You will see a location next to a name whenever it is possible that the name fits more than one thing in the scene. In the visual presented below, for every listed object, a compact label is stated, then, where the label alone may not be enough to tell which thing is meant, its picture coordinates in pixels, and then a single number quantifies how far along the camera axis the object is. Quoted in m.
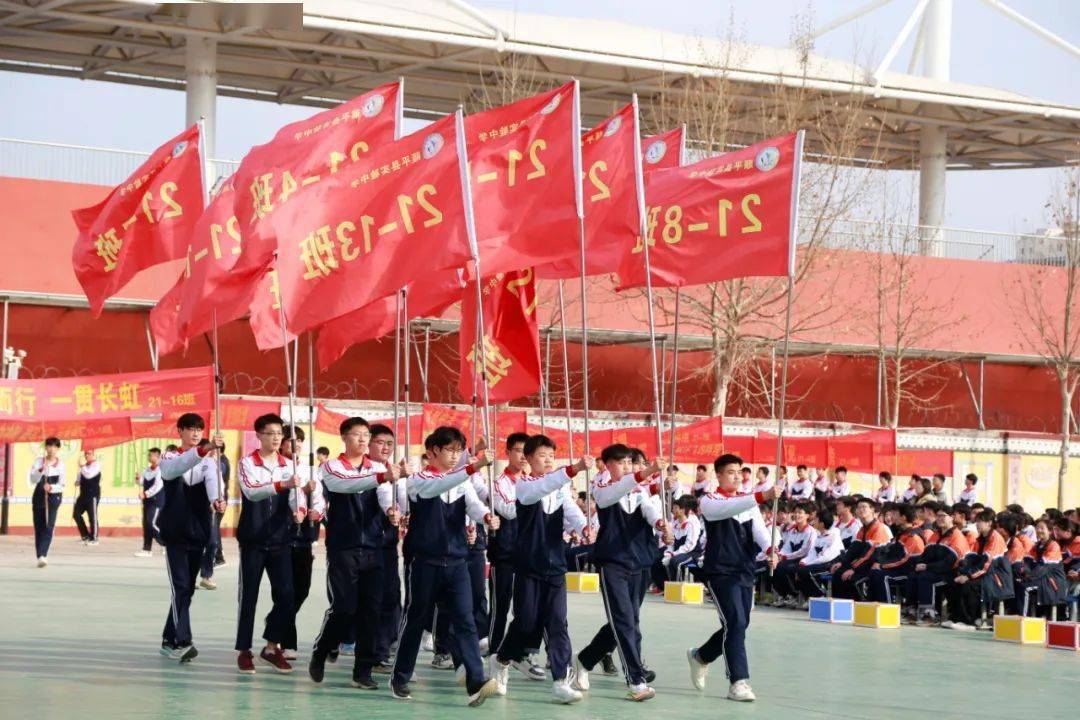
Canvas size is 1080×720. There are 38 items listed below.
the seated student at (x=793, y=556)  20.14
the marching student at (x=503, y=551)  11.72
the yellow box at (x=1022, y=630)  16.41
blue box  18.06
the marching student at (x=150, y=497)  23.53
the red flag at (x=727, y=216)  12.73
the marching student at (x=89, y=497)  25.27
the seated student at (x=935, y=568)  18.22
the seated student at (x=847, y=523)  19.97
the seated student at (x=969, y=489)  25.05
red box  15.78
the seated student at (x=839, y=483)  25.20
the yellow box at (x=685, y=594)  20.39
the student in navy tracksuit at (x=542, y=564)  10.96
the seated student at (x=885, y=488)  24.74
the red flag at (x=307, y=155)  12.99
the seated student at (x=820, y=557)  19.75
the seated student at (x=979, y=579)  17.67
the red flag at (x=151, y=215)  14.64
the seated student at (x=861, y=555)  19.09
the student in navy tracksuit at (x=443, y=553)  10.50
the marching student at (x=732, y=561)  11.22
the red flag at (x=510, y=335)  13.89
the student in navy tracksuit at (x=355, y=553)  11.14
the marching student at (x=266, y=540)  11.66
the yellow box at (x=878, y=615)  17.67
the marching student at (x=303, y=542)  12.04
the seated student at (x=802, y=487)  25.44
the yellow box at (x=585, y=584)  21.00
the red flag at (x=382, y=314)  14.40
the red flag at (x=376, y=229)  11.52
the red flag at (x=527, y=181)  12.33
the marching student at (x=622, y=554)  11.08
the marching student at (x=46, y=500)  21.75
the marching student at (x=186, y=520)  11.98
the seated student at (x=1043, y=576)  17.17
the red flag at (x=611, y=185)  13.07
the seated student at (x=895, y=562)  18.72
